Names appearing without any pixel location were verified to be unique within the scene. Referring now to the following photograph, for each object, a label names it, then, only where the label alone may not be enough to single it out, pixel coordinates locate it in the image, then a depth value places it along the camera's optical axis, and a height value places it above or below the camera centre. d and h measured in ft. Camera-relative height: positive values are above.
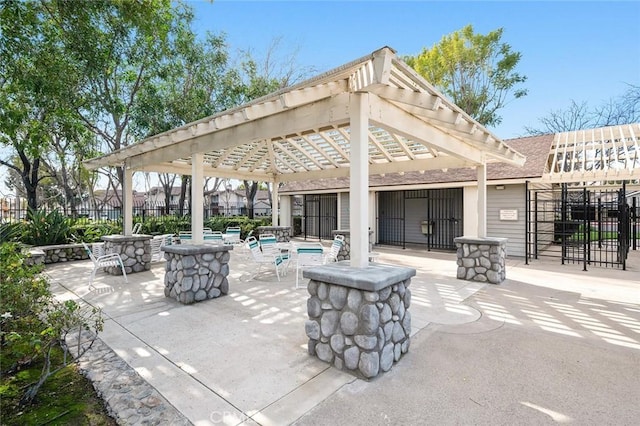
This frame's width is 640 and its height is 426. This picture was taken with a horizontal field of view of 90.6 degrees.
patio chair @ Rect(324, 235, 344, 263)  23.27 -2.95
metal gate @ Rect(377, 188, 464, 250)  43.62 -0.88
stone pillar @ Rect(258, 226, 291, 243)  39.45 -2.47
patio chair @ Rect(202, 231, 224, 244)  28.84 -2.33
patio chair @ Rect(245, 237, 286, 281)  21.76 -3.07
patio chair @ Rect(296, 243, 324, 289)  19.93 -2.82
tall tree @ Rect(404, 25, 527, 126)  60.03 +27.53
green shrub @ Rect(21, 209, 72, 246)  28.17 -1.39
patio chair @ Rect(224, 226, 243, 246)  32.17 -2.52
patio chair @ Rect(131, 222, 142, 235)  33.94 -1.54
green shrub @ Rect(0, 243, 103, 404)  8.02 -2.87
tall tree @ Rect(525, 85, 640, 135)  51.49 +17.19
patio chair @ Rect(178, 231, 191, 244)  26.13 -2.04
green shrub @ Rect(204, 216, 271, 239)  44.24 -1.63
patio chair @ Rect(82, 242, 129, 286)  19.53 -3.21
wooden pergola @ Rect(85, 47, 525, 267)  10.80 +4.03
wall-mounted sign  32.30 -0.35
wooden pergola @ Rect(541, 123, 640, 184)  26.89 +5.30
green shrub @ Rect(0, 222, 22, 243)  22.52 -1.34
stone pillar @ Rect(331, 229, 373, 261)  29.27 -3.47
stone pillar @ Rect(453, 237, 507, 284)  21.11 -3.31
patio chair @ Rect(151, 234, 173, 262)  26.27 -2.89
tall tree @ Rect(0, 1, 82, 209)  20.63 +10.62
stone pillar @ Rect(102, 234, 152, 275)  23.49 -2.84
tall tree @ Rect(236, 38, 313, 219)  47.34 +22.59
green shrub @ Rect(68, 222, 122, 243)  30.77 -1.76
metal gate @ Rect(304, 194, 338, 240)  53.98 -0.41
